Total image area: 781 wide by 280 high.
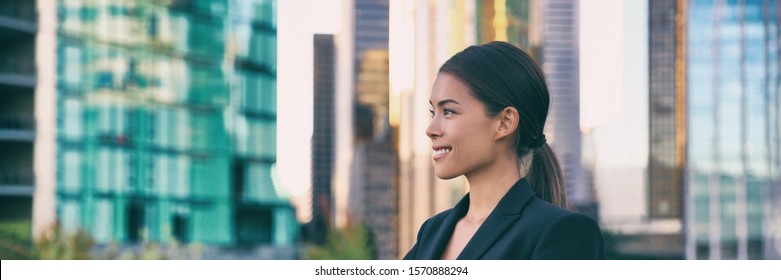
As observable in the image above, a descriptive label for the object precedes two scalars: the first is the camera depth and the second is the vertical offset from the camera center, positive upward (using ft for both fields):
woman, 10.85 -0.34
